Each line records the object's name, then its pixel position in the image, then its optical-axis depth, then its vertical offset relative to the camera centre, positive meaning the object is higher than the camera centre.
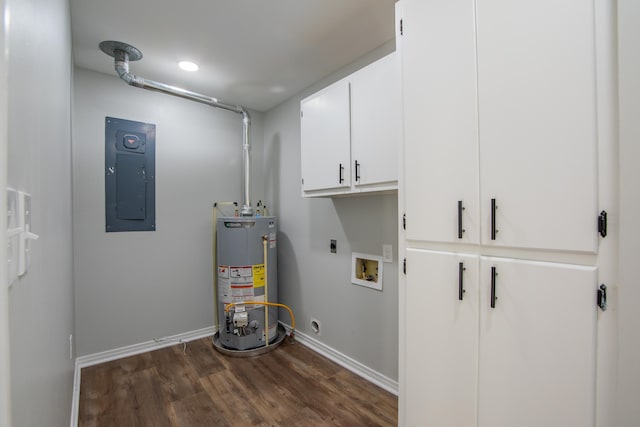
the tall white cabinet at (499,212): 0.96 +0.00
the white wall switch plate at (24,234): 0.54 -0.04
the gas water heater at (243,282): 2.81 -0.66
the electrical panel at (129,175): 2.72 +0.37
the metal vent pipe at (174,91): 2.31 +1.13
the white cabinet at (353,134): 1.84 +0.55
